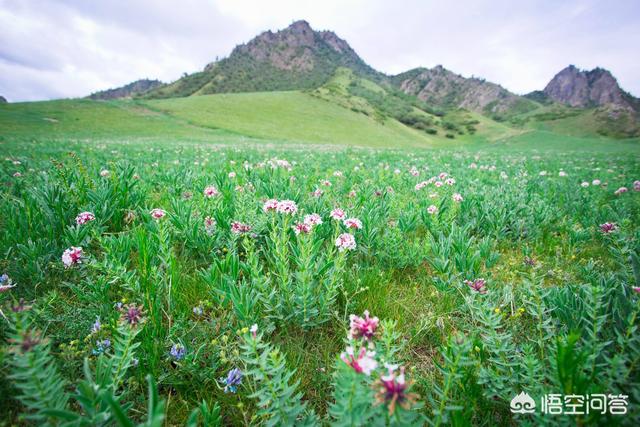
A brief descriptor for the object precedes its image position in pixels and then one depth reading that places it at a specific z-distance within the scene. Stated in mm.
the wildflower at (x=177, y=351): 747
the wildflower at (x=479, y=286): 868
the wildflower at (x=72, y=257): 883
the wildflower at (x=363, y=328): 610
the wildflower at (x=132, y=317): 706
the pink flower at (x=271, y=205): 1001
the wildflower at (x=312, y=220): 968
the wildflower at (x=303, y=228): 917
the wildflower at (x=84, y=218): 1017
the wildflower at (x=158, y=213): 1016
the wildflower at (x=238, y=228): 1030
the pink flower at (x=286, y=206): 978
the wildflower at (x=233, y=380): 713
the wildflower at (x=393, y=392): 488
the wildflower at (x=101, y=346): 748
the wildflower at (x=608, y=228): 1117
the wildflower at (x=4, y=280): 850
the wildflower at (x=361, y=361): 510
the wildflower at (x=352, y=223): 1015
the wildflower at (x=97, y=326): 780
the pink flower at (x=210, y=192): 1293
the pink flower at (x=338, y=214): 1020
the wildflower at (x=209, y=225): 1113
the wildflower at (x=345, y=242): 899
